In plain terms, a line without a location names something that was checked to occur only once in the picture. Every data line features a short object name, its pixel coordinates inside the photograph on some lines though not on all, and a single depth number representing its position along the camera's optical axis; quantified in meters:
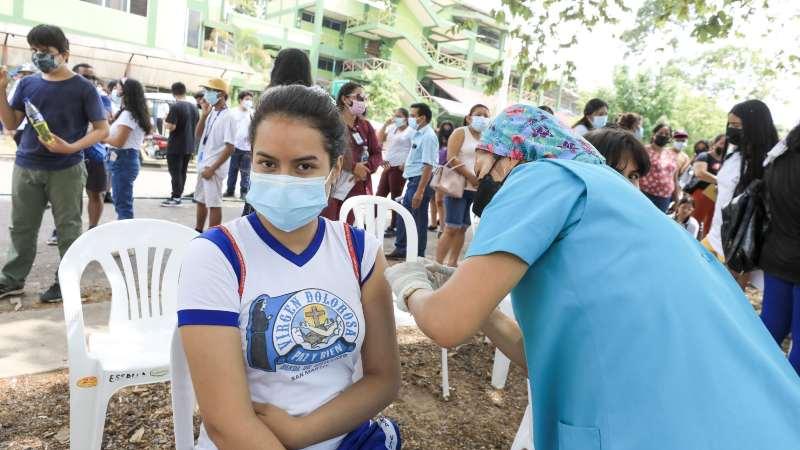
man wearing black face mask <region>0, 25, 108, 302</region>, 3.40
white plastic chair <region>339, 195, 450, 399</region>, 3.04
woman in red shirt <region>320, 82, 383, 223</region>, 3.87
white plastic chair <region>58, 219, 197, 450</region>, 1.78
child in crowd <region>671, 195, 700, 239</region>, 6.21
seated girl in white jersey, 1.22
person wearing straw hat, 4.86
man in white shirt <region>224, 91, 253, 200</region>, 7.04
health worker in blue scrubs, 0.94
